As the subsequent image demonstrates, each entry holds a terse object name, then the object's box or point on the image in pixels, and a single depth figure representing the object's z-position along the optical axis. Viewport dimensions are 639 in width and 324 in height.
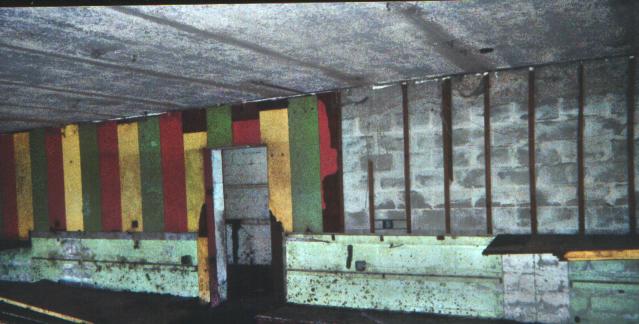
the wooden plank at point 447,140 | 4.06
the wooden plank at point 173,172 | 5.38
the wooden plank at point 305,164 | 4.62
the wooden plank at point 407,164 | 4.25
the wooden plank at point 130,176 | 5.64
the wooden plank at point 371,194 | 4.40
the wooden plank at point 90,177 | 5.89
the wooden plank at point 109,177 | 5.77
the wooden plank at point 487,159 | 3.93
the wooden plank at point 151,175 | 5.50
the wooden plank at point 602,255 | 2.76
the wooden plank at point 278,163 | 4.78
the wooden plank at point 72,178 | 6.02
